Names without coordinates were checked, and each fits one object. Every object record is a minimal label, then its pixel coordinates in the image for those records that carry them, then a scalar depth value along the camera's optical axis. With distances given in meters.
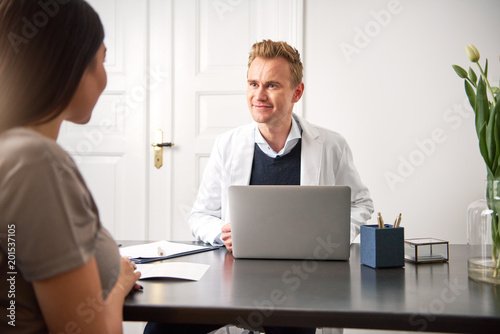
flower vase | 1.01
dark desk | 0.80
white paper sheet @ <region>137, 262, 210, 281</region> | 1.05
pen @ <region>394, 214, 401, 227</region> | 1.23
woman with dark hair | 0.69
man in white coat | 2.00
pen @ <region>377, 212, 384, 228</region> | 1.21
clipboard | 1.27
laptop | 1.24
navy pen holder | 1.17
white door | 2.94
